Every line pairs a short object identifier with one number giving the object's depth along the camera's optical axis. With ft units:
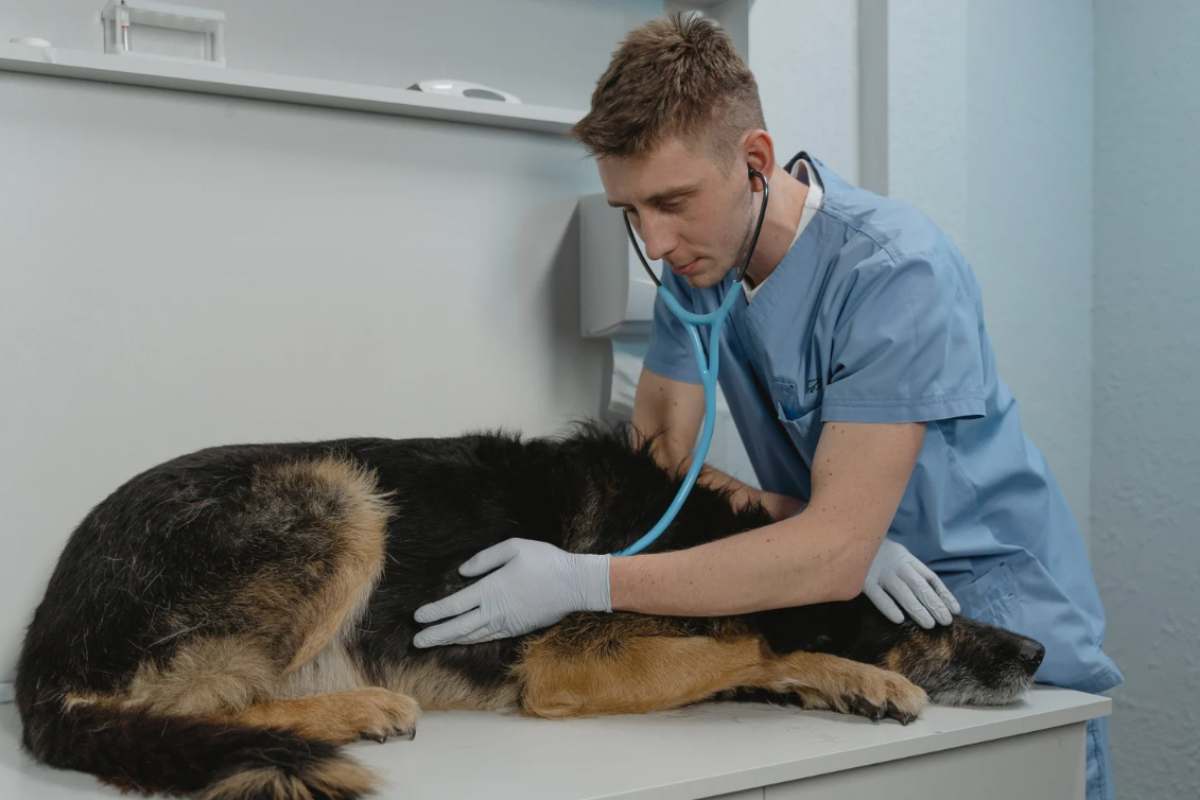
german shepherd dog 3.82
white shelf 5.05
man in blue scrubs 4.40
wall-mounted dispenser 6.29
